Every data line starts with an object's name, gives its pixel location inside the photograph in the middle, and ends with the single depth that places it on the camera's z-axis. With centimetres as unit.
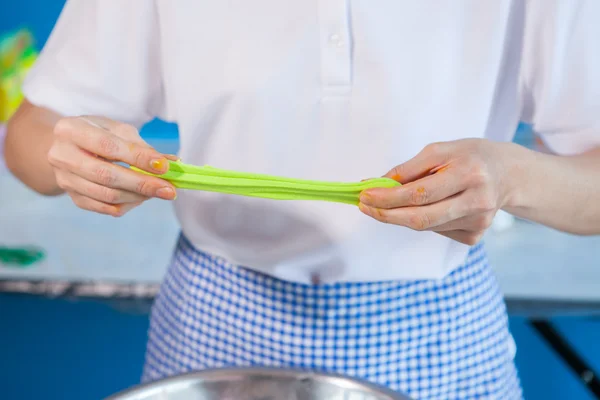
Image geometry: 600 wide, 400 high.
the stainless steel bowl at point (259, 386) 108
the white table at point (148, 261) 170
